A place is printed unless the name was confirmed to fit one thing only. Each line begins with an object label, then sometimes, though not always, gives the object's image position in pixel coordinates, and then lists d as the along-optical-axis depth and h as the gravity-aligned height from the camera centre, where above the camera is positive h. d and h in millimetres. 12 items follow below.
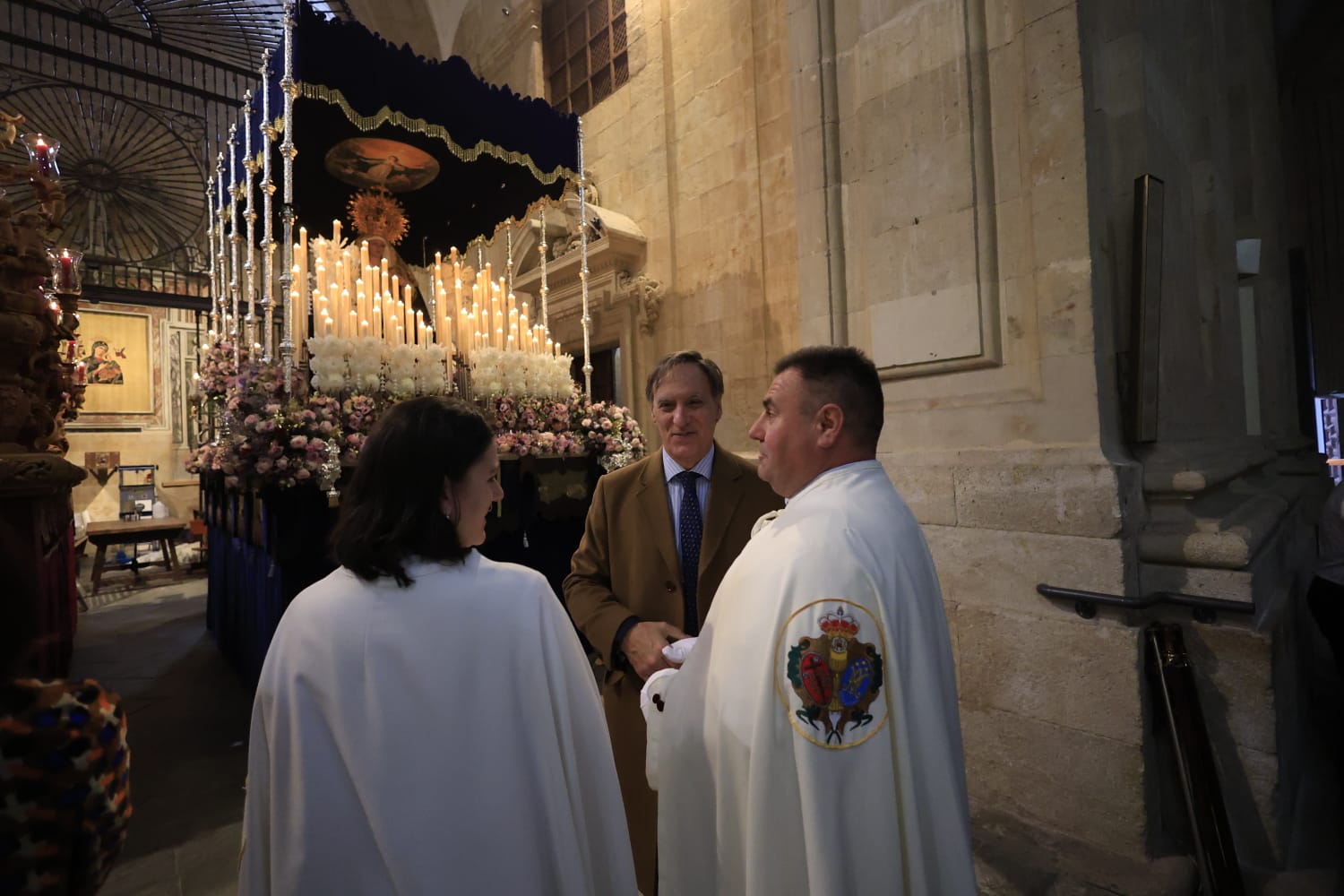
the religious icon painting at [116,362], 13750 +2725
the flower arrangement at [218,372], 5102 +884
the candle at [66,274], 4980 +1686
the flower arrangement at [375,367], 4234 +757
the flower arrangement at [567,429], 5031 +319
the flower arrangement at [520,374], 5051 +782
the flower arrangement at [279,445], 3723 +196
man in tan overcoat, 2047 -270
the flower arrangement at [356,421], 4066 +359
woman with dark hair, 1145 -450
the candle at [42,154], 4320 +2289
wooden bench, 8688 -675
